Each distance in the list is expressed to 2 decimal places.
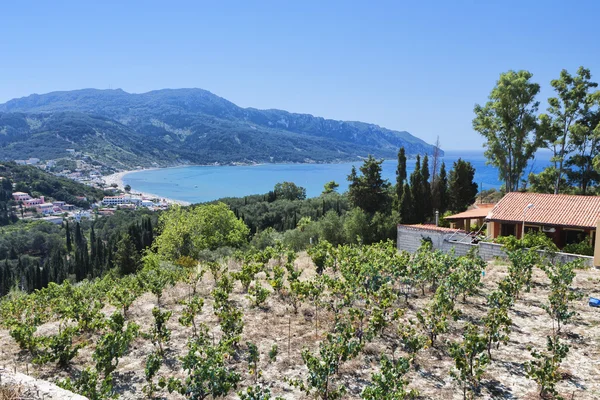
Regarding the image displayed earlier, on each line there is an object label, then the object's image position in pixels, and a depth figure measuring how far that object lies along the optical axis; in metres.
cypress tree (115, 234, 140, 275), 42.25
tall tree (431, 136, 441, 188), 32.59
